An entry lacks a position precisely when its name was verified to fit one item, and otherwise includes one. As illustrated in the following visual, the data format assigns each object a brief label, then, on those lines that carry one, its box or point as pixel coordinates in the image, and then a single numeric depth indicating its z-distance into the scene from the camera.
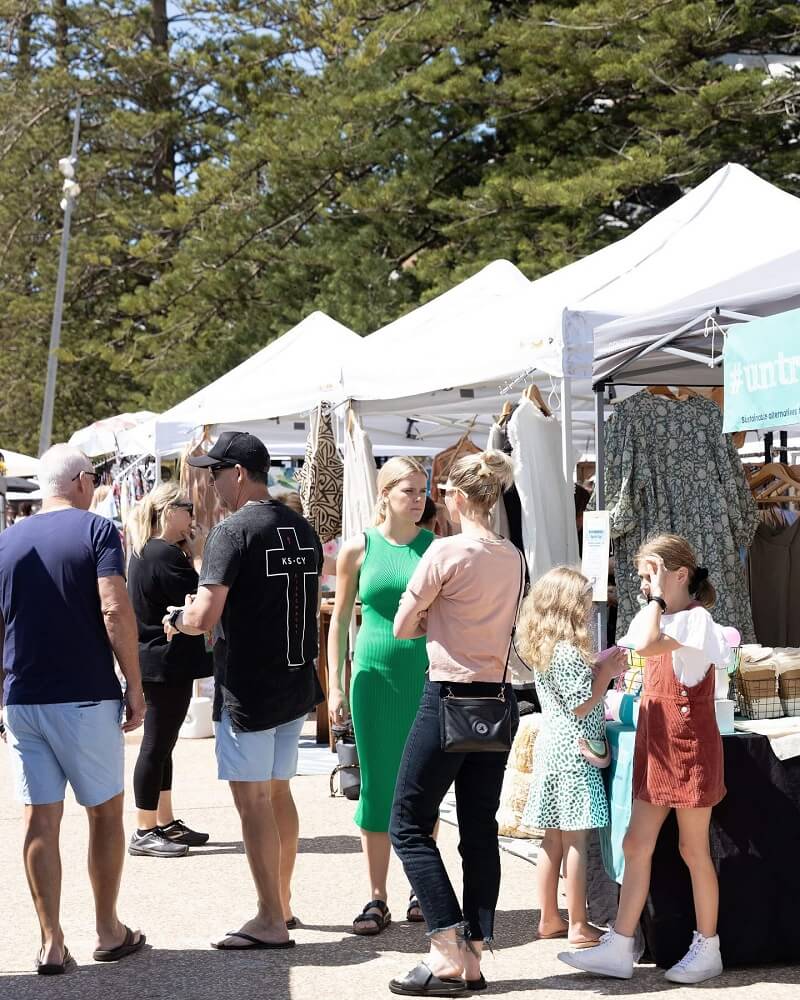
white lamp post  24.50
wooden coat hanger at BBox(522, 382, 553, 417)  7.19
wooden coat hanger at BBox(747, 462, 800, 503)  8.01
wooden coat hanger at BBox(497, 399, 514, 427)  7.31
